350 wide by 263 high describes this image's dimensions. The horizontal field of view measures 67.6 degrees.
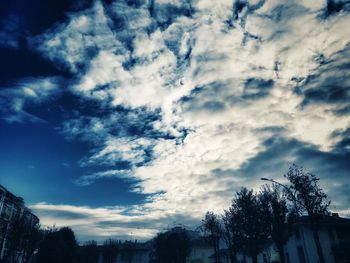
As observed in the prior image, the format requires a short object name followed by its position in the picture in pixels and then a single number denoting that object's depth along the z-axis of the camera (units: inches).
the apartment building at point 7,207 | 2242.7
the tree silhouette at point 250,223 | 1519.4
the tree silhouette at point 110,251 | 3395.7
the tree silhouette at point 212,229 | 2149.4
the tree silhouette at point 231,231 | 1775.3
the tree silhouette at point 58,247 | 1734.7
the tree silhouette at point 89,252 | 3056.1
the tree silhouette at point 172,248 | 2527.1
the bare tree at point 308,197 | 1258.6
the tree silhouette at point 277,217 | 1420.4
